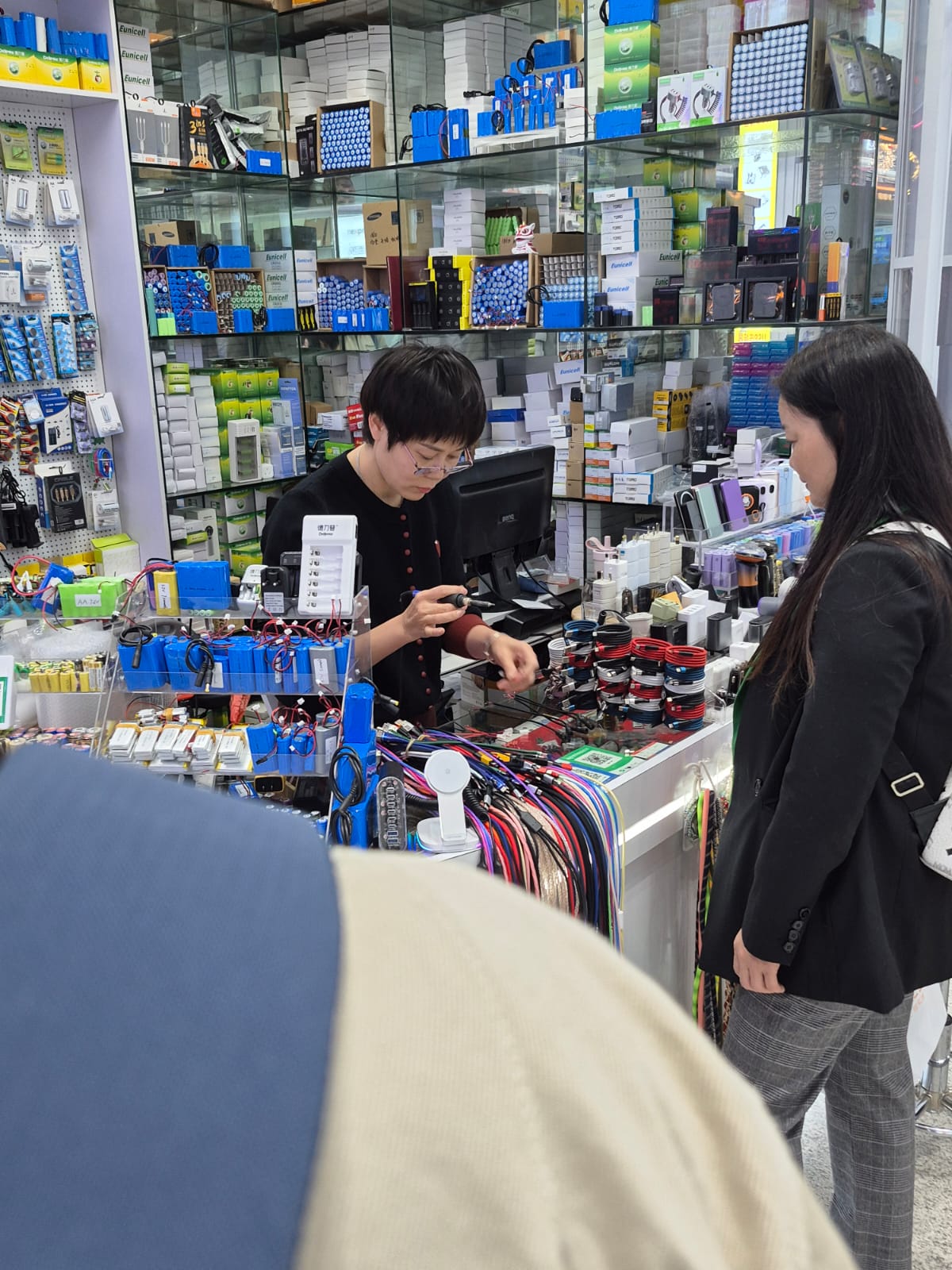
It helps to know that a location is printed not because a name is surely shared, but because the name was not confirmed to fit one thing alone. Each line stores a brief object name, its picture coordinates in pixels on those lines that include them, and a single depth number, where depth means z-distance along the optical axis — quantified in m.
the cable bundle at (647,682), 2.44
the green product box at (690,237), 4.84
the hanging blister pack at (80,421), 4.58
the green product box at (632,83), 4.61
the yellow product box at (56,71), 4.13
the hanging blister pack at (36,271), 4.37
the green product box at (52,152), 4.38
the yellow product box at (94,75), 4.26
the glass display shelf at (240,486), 5.16
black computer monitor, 3.34
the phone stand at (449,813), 1.90
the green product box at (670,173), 4.77
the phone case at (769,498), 3.61
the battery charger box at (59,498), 4.53
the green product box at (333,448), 5.95
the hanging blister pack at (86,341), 4.59
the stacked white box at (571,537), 5.27
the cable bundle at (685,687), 2.42
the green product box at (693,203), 4.74
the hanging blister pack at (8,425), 4.32
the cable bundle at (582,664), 2.48
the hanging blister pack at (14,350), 4.31
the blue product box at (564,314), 5.07
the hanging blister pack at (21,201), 4.27
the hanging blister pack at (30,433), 4.40
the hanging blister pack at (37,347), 4.38
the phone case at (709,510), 3.29
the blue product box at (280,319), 5.76
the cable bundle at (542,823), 1.97
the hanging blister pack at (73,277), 4.54
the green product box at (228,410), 5.41
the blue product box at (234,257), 5.43
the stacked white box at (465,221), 5.46
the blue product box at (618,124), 4.65
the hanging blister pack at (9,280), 4.26
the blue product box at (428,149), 5.42
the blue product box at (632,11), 4.58
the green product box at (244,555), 5.54
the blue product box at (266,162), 5.53
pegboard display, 4.35
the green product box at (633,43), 4.57
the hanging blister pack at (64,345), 4.49
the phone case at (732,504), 3.43
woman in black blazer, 1.61
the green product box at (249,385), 5.55
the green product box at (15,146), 4.22
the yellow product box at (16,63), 4.04
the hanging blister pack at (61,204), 4.44
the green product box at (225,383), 5.41
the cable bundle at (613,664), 2.45
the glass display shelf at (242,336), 5.11
